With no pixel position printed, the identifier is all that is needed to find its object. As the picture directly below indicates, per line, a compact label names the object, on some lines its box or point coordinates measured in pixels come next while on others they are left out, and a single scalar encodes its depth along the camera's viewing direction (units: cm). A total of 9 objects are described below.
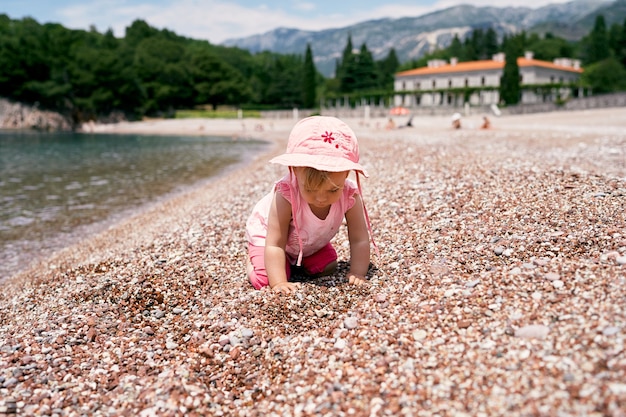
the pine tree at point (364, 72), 9019
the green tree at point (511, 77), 6356
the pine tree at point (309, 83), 8300
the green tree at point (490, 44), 11531
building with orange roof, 7281
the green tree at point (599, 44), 9734
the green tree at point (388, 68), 10713
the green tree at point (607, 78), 7506
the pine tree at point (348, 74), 9044
